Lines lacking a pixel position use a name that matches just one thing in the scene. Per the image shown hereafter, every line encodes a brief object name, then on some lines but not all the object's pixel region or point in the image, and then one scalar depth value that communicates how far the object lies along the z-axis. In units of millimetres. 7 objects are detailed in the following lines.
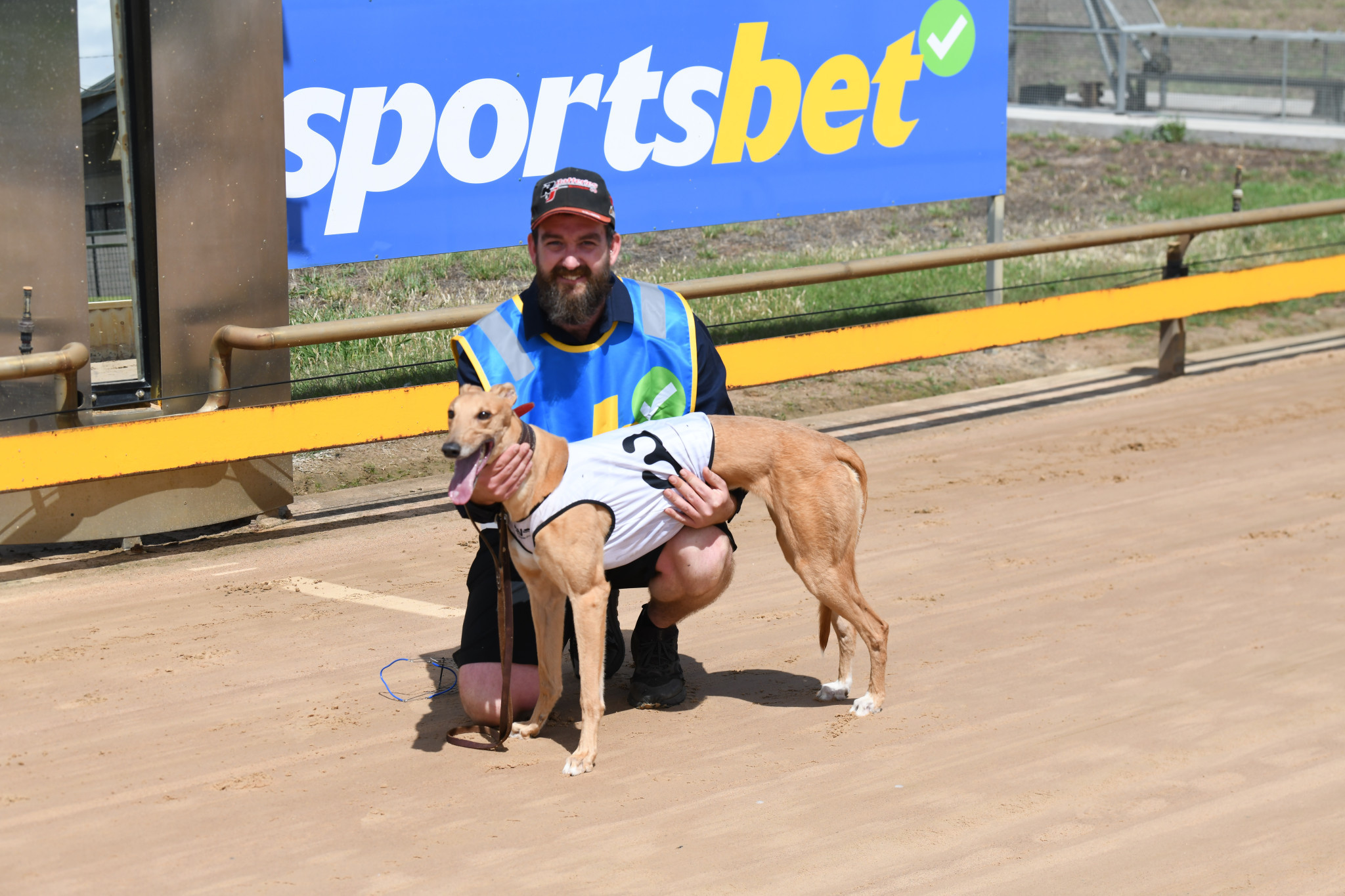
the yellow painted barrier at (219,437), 5941
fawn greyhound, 4074
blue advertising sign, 7406
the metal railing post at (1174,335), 9672
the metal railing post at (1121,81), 20578
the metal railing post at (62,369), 5844
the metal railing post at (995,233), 10156
